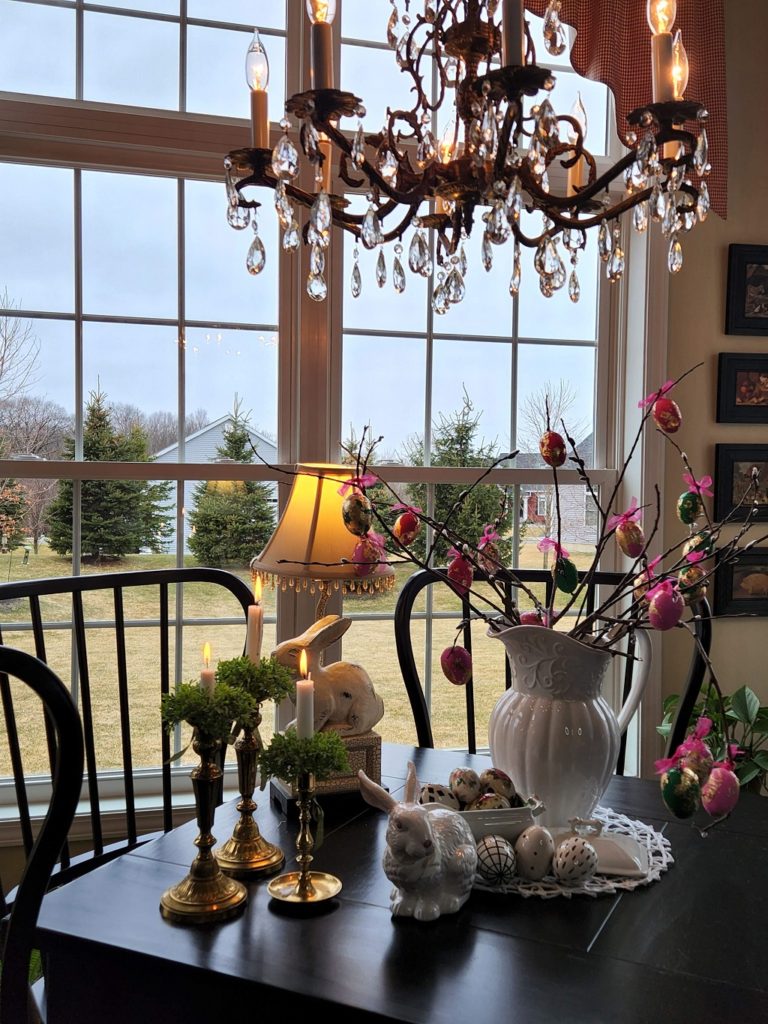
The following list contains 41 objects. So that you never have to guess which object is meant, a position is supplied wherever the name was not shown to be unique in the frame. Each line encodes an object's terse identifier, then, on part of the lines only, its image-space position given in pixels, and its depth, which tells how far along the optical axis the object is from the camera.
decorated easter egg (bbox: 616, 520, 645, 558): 1.20
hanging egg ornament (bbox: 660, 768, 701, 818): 0.97
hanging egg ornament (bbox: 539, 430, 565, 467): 1.24
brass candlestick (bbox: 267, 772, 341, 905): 1.06
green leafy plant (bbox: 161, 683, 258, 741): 1.03
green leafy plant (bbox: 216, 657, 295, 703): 1.13
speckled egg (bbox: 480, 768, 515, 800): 1.23
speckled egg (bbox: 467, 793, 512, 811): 1.21
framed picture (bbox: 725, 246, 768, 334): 2.64
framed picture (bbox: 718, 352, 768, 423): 2.65
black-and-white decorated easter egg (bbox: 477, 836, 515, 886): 1.14
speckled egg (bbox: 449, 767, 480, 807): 1.24
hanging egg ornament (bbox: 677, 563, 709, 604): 1.16
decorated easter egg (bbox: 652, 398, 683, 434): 1.19
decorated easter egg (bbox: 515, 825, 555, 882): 1.16
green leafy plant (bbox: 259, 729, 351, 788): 1.03
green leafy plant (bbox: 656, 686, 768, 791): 2.37
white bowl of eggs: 1.19
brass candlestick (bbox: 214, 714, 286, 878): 1.13
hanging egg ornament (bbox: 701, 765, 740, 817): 0.93
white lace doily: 1.13
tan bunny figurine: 1.38
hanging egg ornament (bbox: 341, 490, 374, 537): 1.27
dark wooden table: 0.90
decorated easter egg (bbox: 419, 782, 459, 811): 1.23
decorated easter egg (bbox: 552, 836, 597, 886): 1.14
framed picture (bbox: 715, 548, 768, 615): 2.66
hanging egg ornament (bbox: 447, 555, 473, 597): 1.29
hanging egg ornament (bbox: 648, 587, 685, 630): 1.06
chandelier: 1.11
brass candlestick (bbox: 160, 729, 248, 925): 1.05
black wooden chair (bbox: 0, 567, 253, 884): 1.64
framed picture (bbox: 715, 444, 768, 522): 2.64
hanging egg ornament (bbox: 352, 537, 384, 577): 1.30
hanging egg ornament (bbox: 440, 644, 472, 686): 1.27
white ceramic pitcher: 1.21
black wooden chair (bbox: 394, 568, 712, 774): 1.78
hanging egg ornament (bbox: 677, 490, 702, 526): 1.23
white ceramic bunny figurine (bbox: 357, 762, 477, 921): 1.04
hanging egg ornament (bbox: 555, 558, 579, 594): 1.25
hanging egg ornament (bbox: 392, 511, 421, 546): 1.29
